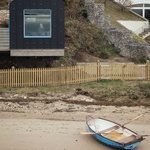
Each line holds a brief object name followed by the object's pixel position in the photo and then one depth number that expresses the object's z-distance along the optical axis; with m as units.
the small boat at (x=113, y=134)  16.39
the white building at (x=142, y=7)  53.22
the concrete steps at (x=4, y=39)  29.21
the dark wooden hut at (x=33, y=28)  28.42
